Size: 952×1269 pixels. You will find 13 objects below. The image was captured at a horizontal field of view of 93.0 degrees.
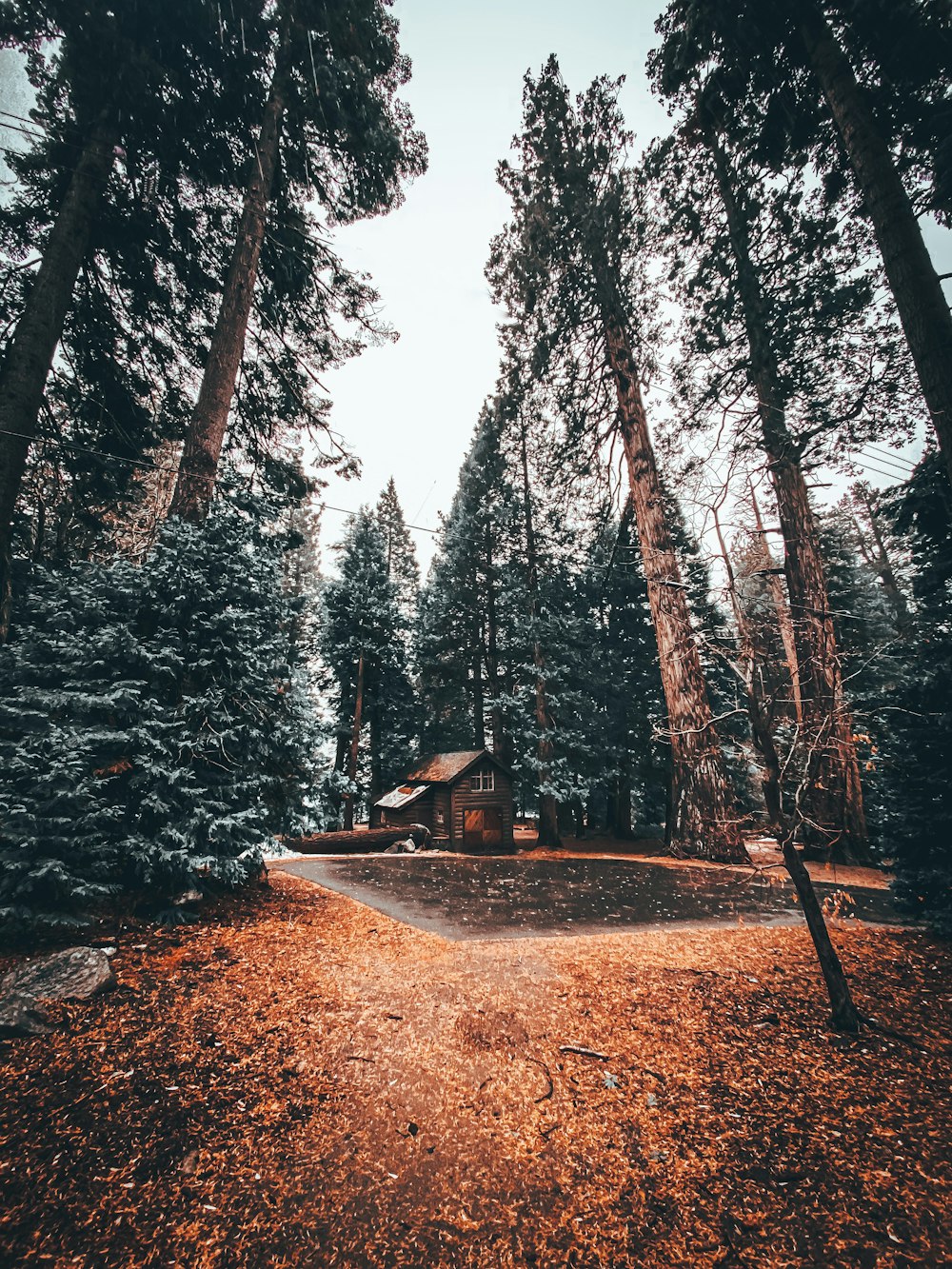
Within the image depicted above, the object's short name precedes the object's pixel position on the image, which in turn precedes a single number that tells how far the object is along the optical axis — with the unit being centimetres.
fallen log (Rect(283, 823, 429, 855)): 1611
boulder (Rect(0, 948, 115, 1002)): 324
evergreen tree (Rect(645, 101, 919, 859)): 855
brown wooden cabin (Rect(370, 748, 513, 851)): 1795
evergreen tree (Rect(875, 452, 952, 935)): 543
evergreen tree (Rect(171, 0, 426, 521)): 740
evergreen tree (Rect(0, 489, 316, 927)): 409
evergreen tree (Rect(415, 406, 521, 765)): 2181
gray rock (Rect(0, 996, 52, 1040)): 294
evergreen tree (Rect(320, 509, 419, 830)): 2316
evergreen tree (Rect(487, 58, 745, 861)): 1094
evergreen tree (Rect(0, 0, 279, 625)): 698
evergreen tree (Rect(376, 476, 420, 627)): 3094
